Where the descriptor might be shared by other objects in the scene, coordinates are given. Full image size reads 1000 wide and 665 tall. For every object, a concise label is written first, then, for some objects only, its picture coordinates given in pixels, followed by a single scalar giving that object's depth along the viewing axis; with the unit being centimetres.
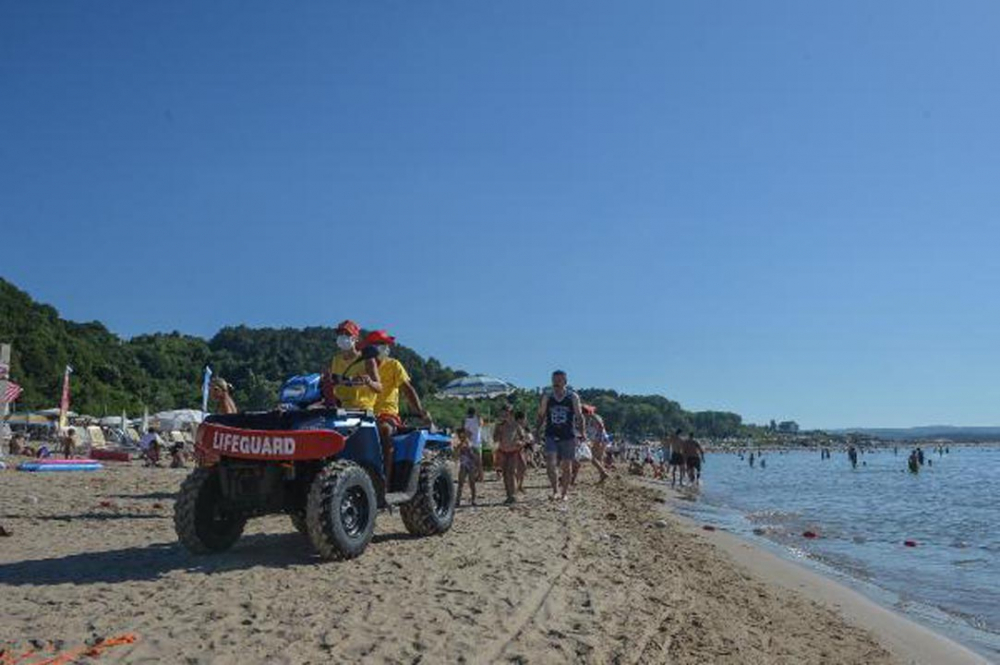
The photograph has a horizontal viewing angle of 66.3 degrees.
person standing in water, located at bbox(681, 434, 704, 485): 2497
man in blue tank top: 1057
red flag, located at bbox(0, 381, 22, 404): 1766
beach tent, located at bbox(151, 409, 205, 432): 3716
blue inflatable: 1888
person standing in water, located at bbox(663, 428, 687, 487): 2553
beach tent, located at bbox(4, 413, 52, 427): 4431
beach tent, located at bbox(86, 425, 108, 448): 3586
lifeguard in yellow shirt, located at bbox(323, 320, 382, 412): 675
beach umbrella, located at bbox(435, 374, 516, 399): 2691
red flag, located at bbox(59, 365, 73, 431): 2760
